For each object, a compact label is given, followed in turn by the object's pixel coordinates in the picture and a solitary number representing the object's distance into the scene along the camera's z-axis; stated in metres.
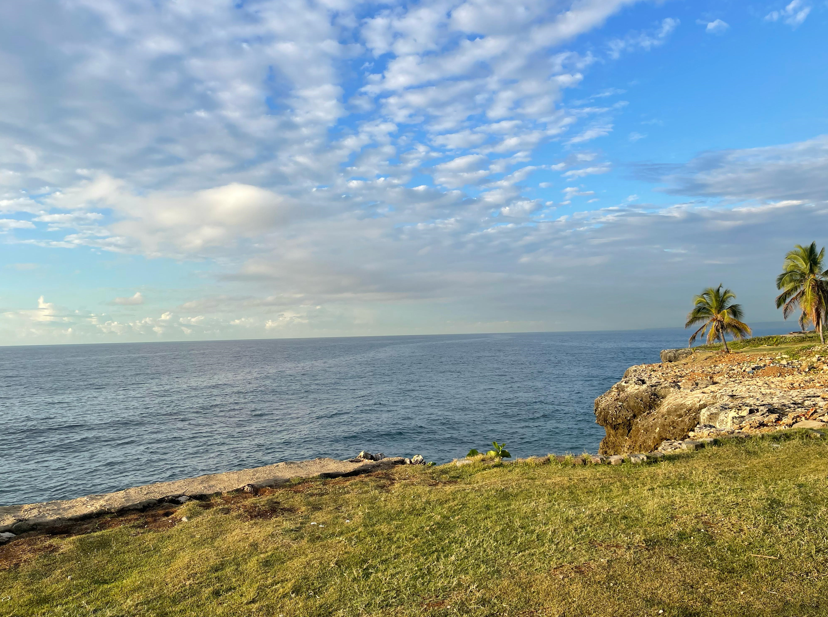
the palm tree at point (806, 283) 43.16
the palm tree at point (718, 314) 48.53
